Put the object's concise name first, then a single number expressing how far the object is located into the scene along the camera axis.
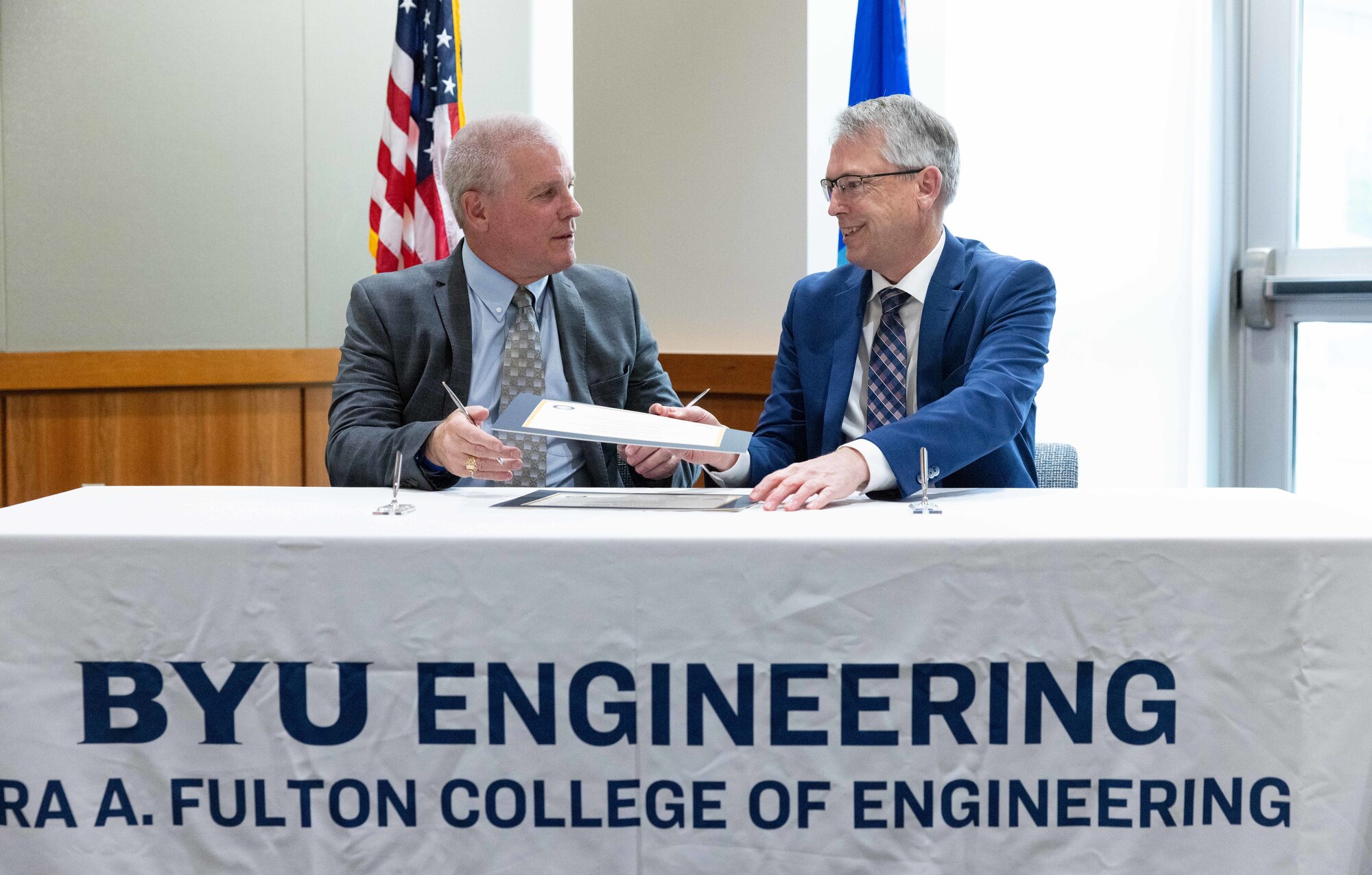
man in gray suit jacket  2.06
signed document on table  1.50
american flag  3.53
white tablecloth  1.25
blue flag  3.15
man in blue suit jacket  1.88
